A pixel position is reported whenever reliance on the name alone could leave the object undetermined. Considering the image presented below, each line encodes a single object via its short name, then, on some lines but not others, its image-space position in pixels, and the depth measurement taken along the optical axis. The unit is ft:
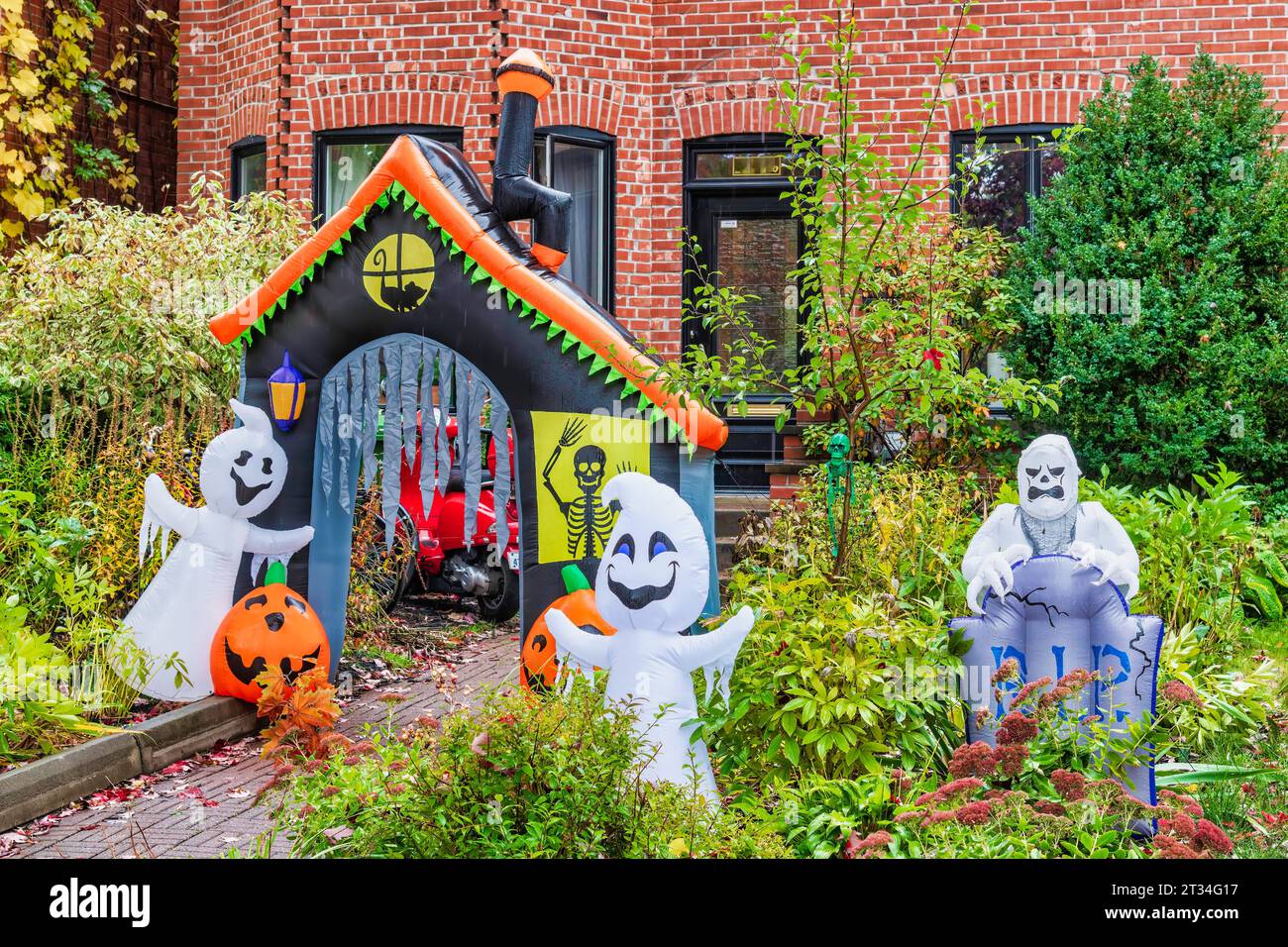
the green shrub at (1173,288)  23.76
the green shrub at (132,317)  24.06
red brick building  30.99
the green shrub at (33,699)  15.80
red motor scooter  27.30
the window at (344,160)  32.37
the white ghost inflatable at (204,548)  18.37
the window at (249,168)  34.47
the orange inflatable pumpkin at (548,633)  15.39
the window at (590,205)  32.19
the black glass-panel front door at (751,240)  32.30
